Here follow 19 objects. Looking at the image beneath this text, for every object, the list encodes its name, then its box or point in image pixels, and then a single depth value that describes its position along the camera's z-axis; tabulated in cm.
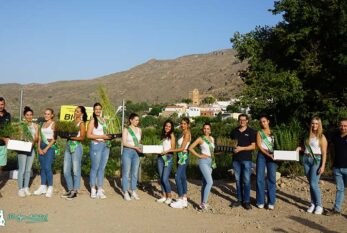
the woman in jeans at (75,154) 805
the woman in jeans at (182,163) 766
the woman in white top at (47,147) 810
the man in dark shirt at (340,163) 715
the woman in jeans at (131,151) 800
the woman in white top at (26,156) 816
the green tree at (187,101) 10242
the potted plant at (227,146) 766
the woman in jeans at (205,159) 747
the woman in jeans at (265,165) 754
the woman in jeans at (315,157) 725
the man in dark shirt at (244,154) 751
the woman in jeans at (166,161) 795
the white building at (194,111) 8475
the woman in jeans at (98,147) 798
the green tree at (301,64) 1473
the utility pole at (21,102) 1038
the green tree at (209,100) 9881
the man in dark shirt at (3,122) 800
